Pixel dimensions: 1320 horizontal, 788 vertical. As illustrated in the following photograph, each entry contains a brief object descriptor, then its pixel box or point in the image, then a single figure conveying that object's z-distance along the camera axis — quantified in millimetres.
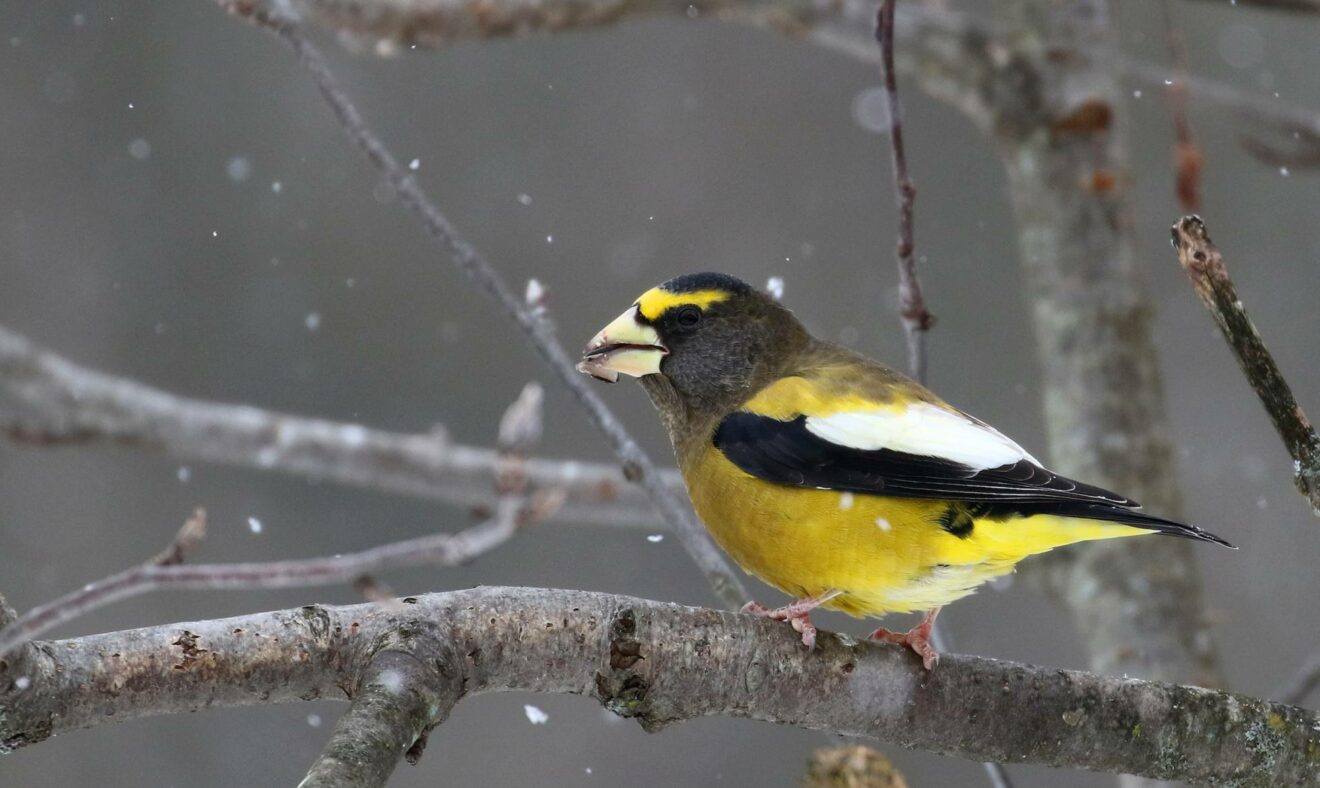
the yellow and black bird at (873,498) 5566
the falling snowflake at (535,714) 5391
